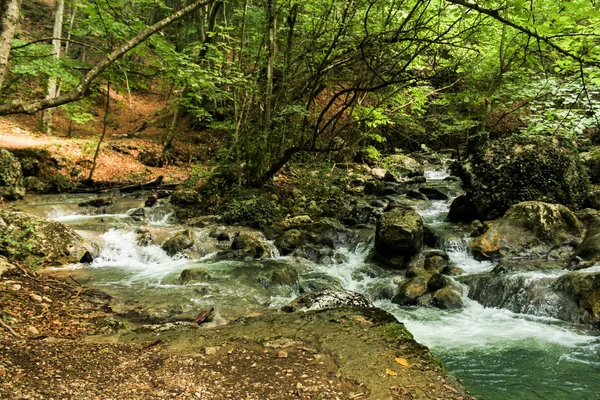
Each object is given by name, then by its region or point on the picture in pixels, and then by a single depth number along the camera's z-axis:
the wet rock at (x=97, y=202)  11.66
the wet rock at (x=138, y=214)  10.90
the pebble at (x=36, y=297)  4.55
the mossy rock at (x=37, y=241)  6.04
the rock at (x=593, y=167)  12.99
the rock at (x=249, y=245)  9.13
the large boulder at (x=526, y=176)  10.66
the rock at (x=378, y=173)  18.06
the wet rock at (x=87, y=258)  7.66
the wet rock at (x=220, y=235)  9.81
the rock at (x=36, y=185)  12.00
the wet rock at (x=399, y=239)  8.89
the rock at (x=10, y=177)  10.87
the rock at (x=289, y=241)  9.59
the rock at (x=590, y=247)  7.37
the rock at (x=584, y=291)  5.70
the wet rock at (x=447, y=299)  6.69
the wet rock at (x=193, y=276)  7.16
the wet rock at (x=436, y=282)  7.14
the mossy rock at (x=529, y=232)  8.72
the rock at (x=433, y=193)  14.56
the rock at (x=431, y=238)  9.79
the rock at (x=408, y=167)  18.77
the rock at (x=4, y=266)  5.02
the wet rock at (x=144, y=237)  9.16
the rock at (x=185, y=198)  12.26
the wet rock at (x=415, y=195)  14.55
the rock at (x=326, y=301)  5.53
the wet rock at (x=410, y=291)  6.93
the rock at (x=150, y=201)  12.15
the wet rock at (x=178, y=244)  8.88
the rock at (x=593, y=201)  10.66
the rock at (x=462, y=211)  11.48
